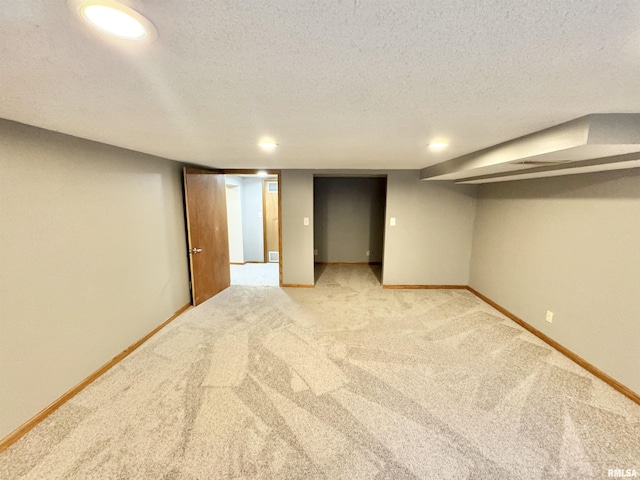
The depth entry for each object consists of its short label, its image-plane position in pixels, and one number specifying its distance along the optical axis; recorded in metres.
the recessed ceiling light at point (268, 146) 2.19
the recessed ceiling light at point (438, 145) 2.12
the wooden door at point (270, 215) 6.04
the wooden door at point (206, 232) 3.47
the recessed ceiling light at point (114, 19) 0.62
